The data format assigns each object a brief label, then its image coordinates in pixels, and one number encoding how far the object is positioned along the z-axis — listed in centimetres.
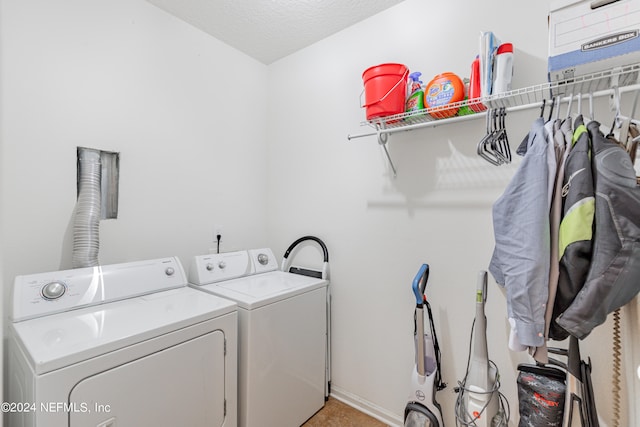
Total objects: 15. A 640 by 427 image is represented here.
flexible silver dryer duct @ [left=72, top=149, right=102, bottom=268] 149
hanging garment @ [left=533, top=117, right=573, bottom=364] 92
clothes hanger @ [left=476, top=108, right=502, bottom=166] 125
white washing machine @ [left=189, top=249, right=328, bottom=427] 152
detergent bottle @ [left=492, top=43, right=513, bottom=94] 129
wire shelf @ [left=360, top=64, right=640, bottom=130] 106
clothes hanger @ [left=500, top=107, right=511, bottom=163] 132
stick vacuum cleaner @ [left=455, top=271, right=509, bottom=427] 130
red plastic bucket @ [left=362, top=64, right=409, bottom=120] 155
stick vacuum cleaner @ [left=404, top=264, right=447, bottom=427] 151
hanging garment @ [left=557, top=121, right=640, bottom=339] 78
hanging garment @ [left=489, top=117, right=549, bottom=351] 92
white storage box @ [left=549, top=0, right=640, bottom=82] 95
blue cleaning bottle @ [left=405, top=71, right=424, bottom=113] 156
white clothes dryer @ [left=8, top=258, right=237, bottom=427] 97
